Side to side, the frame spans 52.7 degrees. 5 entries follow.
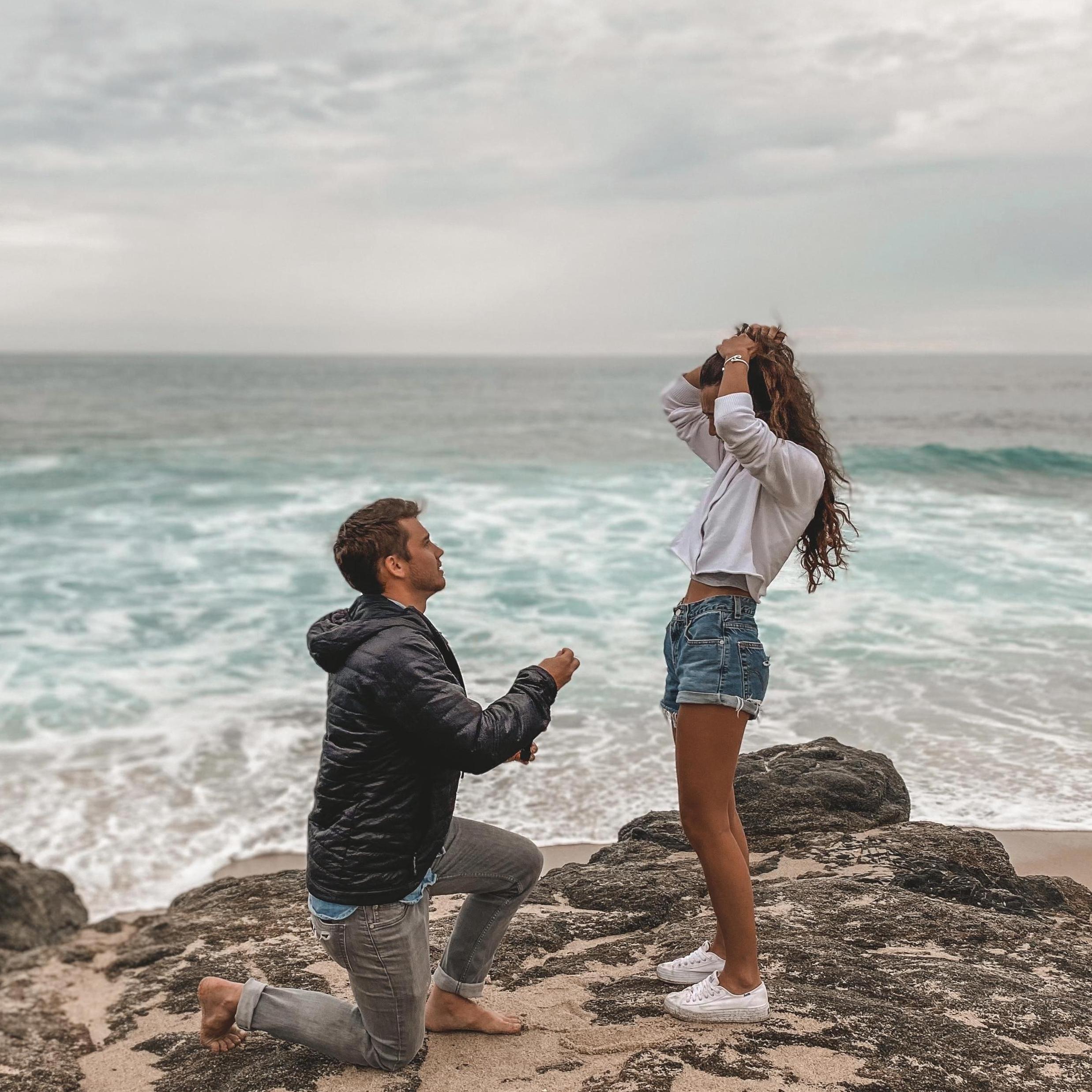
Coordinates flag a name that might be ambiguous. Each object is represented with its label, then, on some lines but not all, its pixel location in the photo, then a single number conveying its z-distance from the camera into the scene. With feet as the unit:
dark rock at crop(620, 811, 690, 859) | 18.31
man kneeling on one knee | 9.61
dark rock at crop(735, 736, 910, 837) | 18.51
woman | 10.98
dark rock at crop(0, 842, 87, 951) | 18.90
